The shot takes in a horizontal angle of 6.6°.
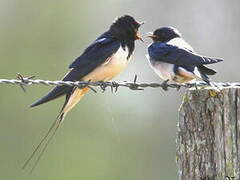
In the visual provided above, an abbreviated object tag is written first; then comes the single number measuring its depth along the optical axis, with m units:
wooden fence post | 9.38
